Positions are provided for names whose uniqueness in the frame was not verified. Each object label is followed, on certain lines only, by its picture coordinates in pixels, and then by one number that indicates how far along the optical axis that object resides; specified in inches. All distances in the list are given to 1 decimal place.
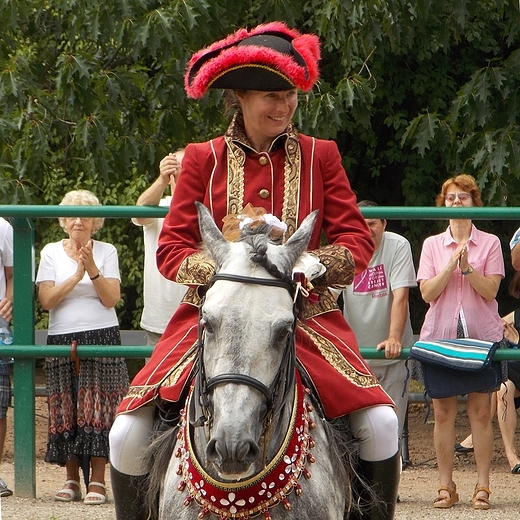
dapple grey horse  252.1
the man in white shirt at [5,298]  518.9
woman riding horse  312.2
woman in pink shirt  514.6
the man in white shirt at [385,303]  517.3
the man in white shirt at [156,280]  517.0
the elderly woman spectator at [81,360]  513.7
